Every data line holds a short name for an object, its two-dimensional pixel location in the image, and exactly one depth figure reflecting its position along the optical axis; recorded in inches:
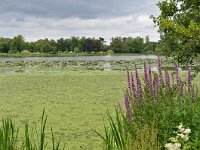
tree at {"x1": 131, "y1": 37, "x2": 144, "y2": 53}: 2832.7
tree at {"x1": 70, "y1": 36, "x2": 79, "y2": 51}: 2967.0
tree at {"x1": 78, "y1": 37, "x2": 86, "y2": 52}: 2891.1
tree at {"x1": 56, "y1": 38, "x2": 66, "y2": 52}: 2932.0
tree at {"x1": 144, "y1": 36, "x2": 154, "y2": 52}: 2558.4
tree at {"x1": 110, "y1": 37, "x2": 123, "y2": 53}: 3029.2
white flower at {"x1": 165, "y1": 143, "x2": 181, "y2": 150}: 69.6
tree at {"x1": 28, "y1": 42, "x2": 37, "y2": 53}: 2898.9
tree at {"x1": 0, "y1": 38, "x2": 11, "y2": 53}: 2735.5
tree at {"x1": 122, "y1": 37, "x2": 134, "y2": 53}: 2887.2
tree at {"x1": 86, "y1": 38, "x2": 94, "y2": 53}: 2881.8
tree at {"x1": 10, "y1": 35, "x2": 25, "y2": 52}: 2730.2
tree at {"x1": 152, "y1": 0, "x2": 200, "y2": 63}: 226.0
